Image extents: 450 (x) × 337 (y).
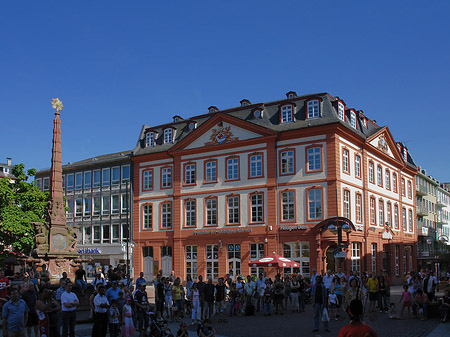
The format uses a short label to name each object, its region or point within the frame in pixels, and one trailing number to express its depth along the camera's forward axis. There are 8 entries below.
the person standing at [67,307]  13.67
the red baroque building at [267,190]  37.69
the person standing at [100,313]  13.96
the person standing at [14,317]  11.16
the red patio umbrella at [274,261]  29.56
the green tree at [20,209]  40.03
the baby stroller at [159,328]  14.04
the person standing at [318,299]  17.02
